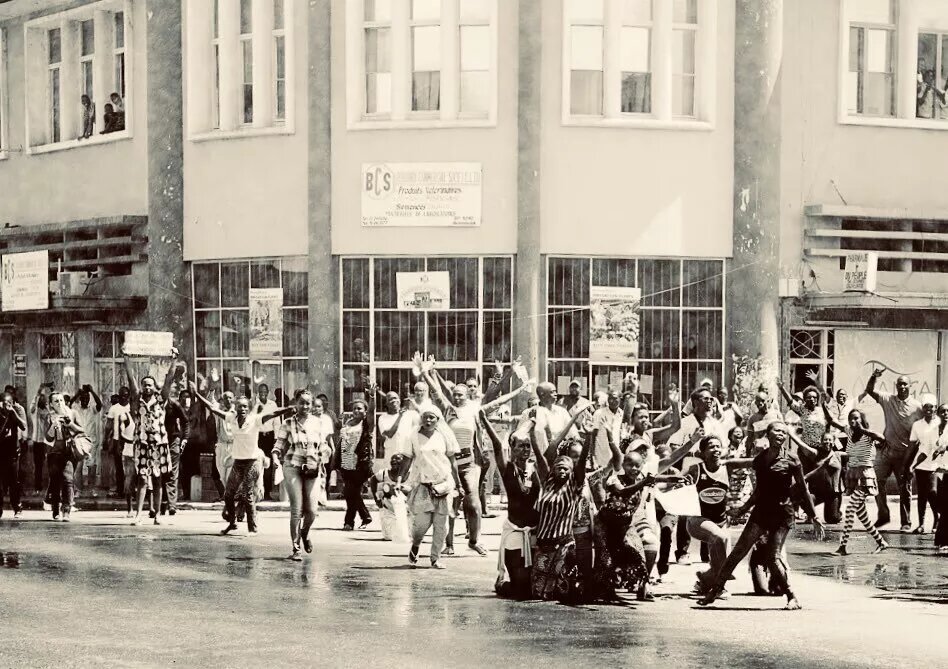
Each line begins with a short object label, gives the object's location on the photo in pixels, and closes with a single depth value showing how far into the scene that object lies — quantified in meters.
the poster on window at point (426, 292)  26.12
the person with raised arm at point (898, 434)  21.75
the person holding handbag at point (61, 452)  21.94
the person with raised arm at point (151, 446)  21.19
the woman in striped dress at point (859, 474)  18.45
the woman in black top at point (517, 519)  14.85
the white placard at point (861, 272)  26.06
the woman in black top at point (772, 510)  14.35
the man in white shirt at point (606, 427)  19.50
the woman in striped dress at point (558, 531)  14.63
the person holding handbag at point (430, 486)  16.91
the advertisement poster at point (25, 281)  30.28
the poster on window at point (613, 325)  26.08
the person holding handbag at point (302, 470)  17.80
